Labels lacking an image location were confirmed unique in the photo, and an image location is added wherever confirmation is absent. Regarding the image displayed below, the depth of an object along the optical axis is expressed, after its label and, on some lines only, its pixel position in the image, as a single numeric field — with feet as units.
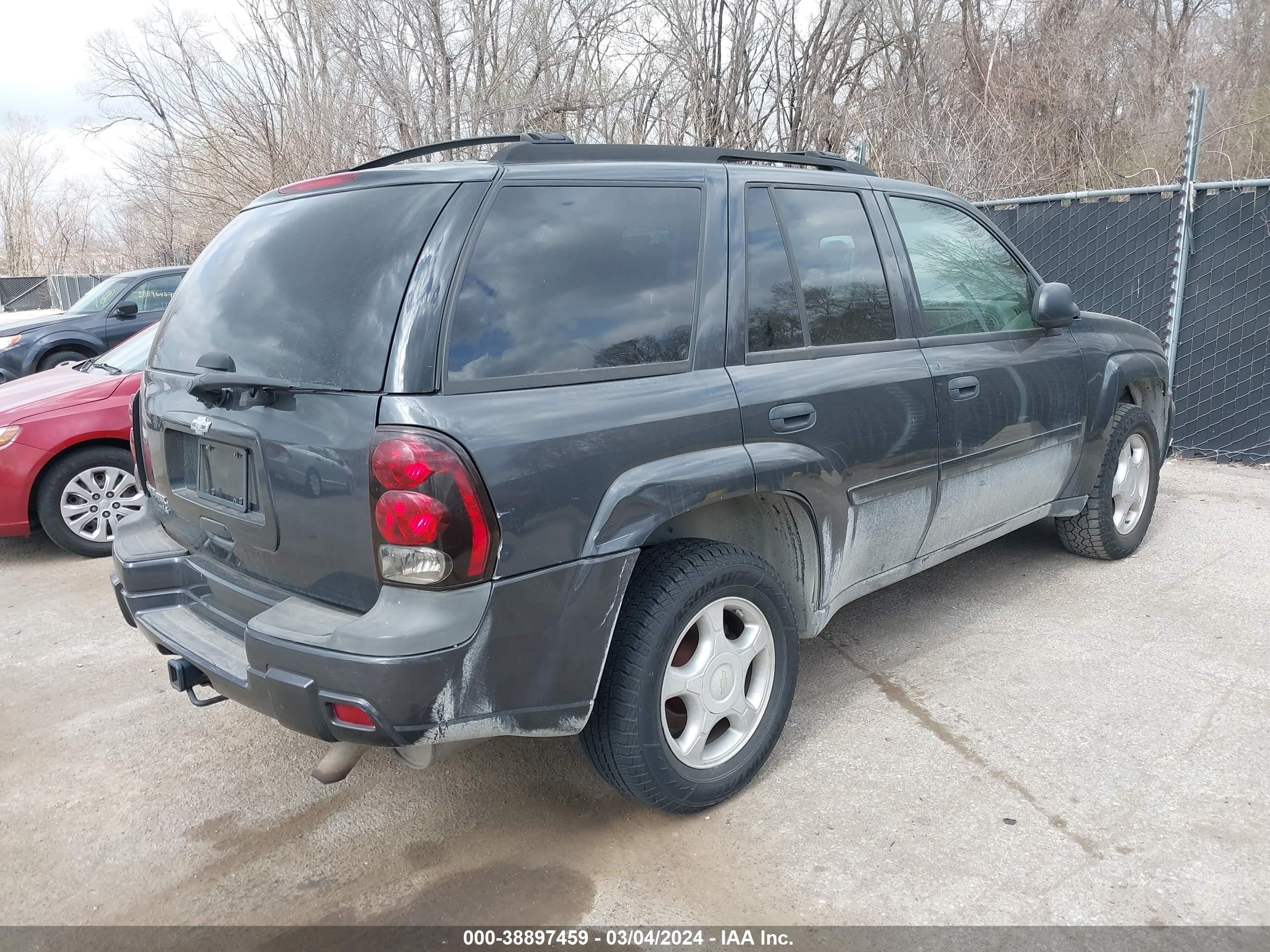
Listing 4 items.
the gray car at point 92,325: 33.24
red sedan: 17.83
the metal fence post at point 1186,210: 21.90
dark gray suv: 7.39
